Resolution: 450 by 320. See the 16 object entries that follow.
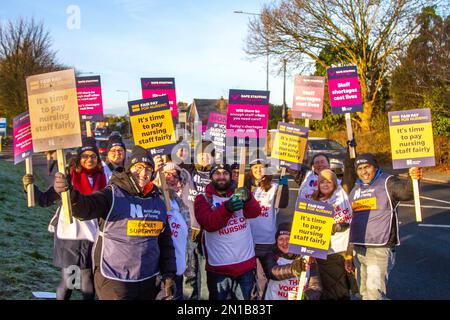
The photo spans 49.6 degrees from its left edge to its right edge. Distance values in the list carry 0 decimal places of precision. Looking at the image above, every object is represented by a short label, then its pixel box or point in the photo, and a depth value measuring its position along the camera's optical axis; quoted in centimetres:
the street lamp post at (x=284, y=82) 2888
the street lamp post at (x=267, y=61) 2866
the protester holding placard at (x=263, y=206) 489
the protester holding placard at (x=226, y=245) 423
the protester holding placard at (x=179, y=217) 442
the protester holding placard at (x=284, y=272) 437
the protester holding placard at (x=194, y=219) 488
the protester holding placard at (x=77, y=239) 448
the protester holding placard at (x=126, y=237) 350
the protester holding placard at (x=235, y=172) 534
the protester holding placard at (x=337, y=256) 459
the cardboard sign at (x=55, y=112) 361
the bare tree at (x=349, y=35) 2569
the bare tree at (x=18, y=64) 2845
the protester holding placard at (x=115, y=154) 528
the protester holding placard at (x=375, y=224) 463
